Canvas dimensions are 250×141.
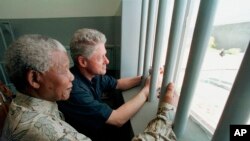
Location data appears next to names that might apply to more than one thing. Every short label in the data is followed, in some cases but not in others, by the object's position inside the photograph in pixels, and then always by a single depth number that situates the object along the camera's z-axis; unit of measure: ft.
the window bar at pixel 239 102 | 1.35
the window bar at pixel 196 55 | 1.71
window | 2.23
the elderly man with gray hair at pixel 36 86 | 2.12
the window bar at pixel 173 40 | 2.31
